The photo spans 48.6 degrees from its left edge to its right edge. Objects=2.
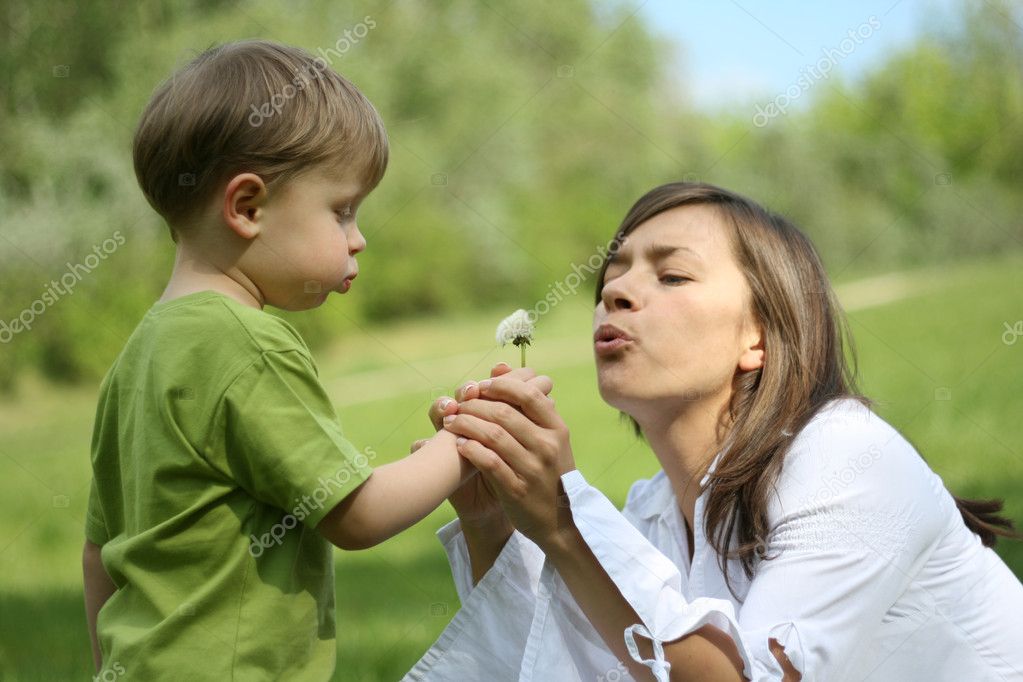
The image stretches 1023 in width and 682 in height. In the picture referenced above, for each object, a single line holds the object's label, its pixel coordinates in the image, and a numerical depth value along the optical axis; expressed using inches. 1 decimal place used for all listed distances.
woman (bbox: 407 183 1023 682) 92.0
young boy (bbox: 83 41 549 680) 81.1
